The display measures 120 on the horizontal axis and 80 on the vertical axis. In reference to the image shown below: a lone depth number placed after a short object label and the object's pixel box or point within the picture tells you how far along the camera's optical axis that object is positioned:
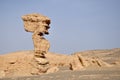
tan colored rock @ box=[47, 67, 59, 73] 34.30
